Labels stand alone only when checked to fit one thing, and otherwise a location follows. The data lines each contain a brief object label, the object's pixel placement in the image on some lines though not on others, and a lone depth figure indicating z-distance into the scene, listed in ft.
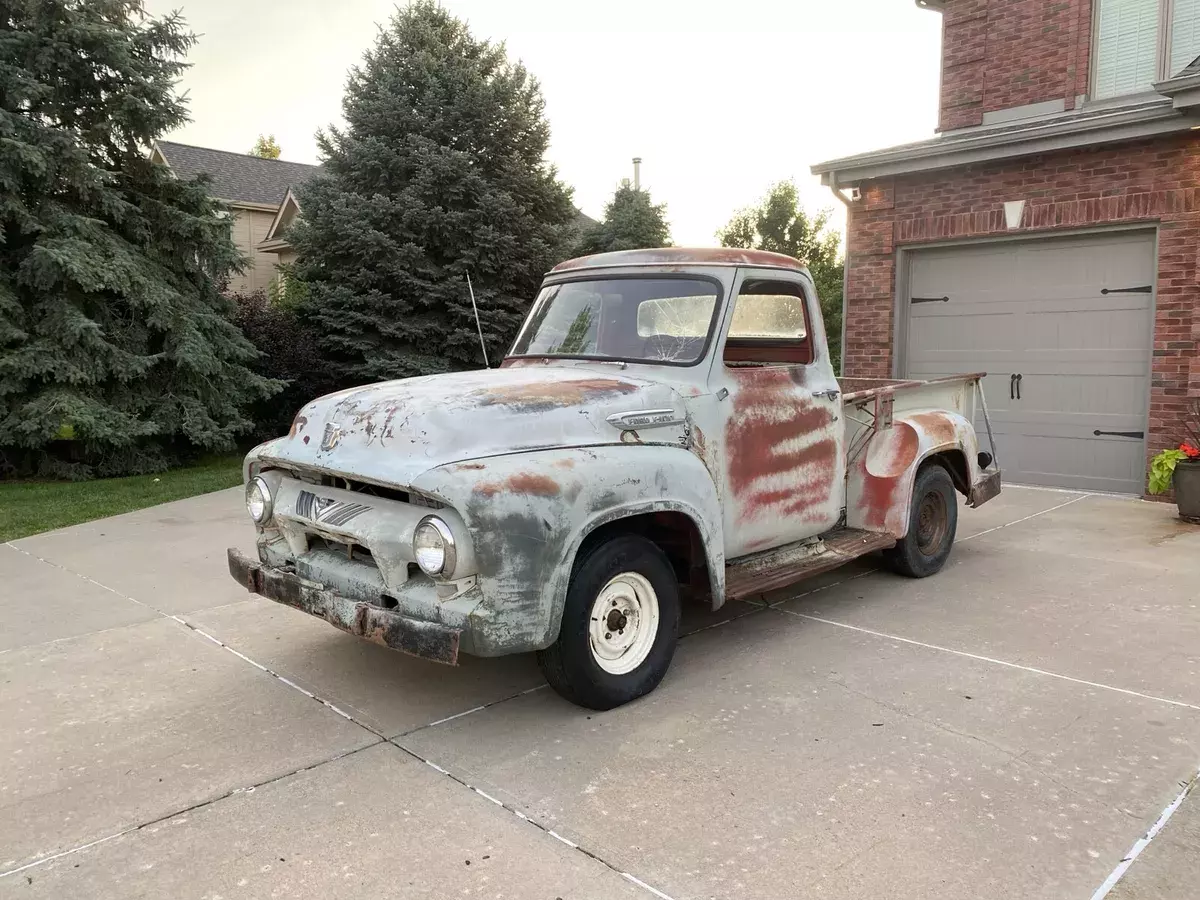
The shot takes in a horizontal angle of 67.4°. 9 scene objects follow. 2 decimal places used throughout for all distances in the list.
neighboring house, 88.43
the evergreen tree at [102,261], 34.12
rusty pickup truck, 11.23
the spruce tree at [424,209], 45.34
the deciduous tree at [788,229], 100.22
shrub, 43.91
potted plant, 25.05
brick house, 27.91
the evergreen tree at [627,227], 57.47
